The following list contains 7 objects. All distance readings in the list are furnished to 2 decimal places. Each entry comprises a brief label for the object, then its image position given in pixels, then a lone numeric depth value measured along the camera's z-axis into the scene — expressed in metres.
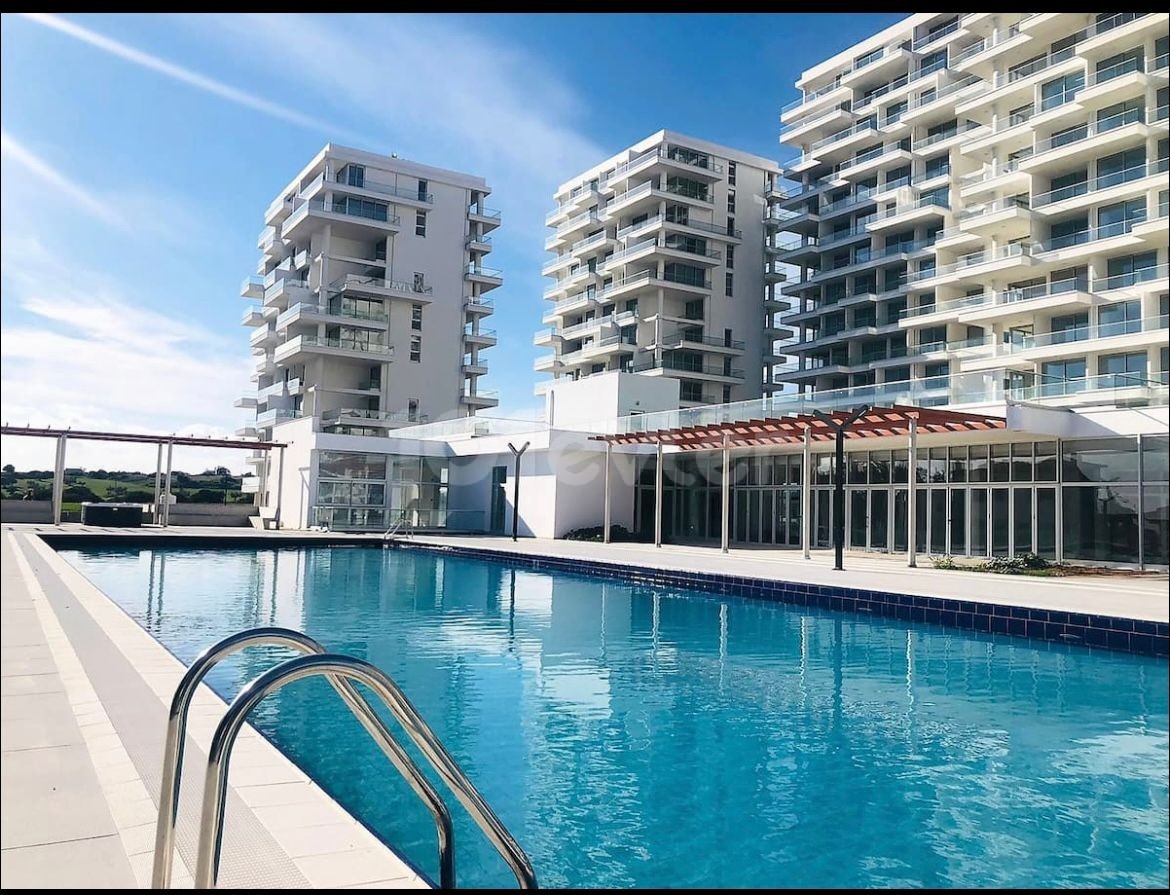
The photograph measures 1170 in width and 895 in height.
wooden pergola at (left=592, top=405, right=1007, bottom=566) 15.20
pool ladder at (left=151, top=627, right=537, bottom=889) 2.07
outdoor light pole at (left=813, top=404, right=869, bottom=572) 14.74
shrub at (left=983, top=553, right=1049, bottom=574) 14.40
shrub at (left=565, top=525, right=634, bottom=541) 23.58
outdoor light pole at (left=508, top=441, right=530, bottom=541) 22.19
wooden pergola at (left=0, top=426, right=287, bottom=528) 21.45
